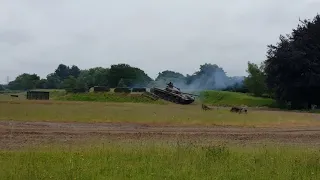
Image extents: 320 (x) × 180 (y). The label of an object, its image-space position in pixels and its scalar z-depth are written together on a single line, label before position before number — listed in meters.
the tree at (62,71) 145.38
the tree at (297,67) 49.31
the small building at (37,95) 50.81
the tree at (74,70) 146.26
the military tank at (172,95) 47.03
